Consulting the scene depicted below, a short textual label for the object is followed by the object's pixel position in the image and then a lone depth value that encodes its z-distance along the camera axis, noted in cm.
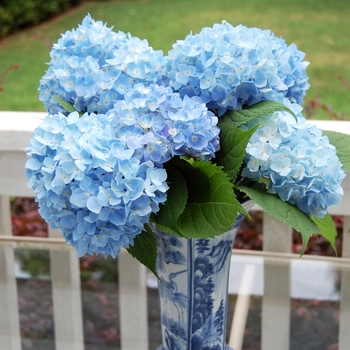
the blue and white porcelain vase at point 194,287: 71
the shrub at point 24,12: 524
